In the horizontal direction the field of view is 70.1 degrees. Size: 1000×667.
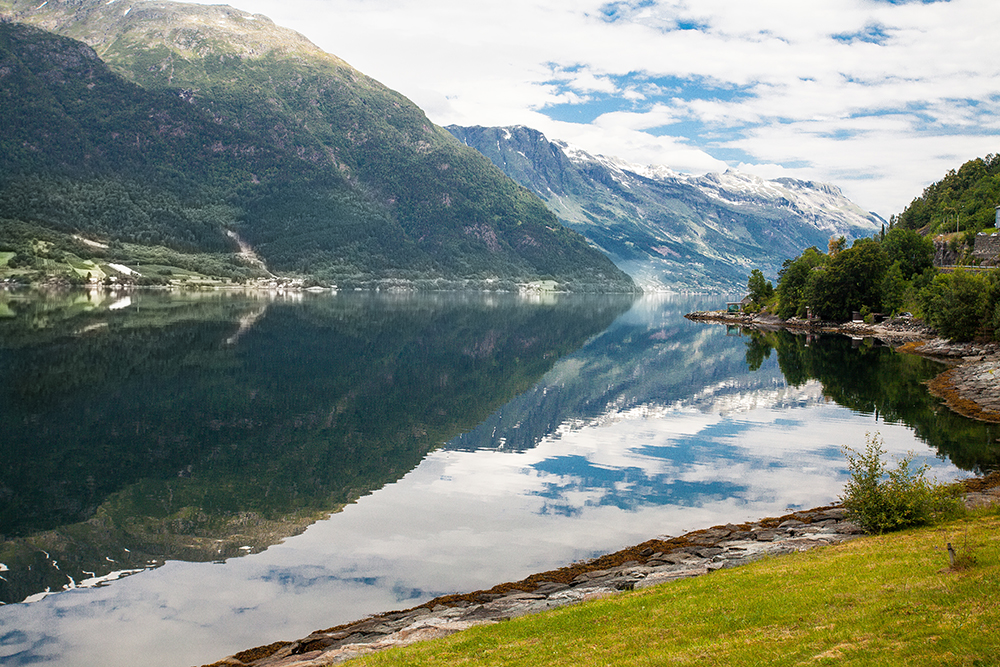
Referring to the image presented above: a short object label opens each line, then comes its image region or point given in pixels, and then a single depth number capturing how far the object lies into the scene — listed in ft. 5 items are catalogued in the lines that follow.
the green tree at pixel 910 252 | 508.53
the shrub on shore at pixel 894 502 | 86.07
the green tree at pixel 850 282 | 508.12
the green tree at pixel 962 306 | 310.45
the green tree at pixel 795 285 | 594.65
